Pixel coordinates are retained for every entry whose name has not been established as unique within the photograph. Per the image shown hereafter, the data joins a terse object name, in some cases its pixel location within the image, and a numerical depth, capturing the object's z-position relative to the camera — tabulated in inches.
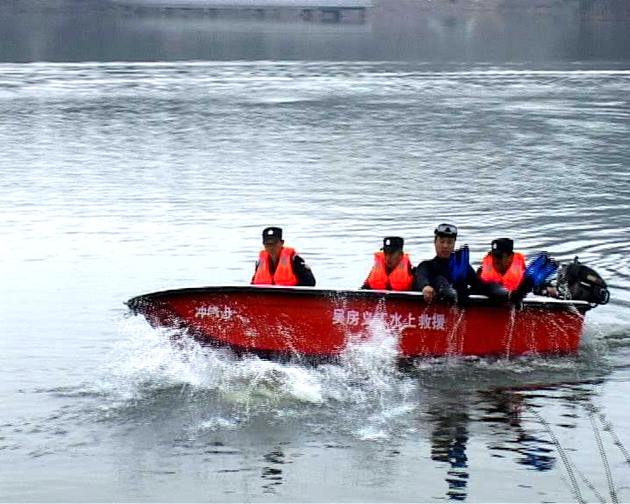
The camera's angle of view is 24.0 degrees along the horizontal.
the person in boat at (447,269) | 677.3
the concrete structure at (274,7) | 4382.4
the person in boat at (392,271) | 689.6
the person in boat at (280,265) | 683.4
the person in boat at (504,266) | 702.5
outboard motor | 705.6
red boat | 658.8
